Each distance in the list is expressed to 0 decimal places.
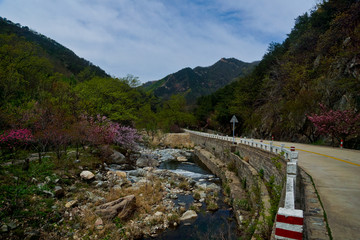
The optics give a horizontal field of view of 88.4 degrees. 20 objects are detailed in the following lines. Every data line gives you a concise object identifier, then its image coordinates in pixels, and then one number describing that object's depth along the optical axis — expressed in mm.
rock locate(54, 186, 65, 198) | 8578
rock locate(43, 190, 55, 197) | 8183
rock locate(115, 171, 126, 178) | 13062
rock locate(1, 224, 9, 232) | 5821
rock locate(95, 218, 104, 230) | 6907
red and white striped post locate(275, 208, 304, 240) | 2543
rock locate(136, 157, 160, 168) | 17838
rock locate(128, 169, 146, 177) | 14211
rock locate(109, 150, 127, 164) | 16761
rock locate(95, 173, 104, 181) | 11923
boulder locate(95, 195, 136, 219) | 7625
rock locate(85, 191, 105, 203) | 8920
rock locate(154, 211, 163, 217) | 8281
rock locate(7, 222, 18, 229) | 6076
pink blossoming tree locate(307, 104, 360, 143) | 13633
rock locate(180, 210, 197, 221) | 8418
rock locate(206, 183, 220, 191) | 12066
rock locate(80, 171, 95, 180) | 11323
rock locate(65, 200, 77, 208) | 7980
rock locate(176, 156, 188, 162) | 22838
